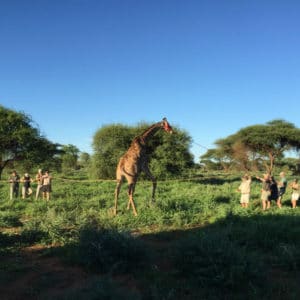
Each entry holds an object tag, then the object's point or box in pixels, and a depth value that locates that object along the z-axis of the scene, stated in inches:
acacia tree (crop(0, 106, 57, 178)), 914.7
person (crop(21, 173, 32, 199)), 665.6
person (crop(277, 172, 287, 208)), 574.9
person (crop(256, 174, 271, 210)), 521.7
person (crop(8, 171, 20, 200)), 654.7
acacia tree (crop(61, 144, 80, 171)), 2393.5
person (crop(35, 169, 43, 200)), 634.5
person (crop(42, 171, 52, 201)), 629.8
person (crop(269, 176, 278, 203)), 534.6
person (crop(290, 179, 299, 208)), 549.3
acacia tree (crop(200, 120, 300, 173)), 1230.1
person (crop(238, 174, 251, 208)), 532.1
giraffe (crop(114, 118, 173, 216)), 456.9
